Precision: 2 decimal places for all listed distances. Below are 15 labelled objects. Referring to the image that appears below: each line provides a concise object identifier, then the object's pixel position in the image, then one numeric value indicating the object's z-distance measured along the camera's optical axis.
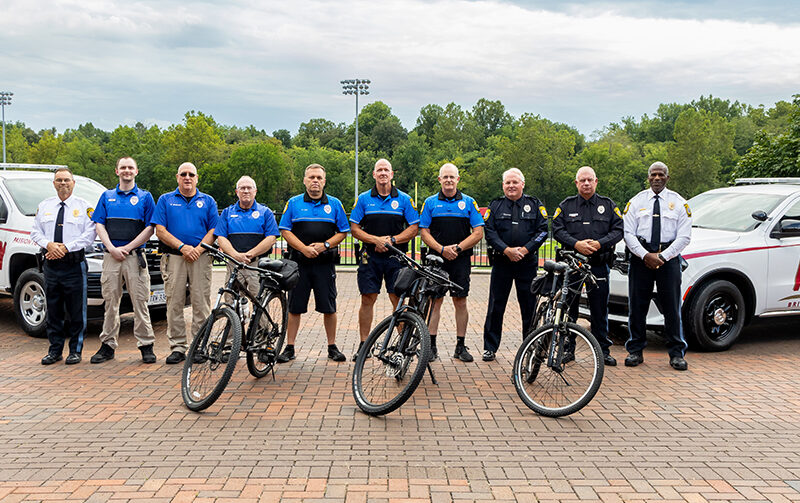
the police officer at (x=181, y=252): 6.78
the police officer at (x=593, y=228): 6.73
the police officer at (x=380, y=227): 6.75
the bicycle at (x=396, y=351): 5.08
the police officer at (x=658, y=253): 6.70
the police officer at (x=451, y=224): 6.79
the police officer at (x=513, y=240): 6.81
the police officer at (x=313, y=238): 6.75
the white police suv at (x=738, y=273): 7.29
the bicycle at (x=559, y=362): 5.08
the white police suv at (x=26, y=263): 7.76
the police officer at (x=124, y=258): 6.76
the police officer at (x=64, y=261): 6.73
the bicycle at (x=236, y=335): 5.21
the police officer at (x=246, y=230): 6.86
